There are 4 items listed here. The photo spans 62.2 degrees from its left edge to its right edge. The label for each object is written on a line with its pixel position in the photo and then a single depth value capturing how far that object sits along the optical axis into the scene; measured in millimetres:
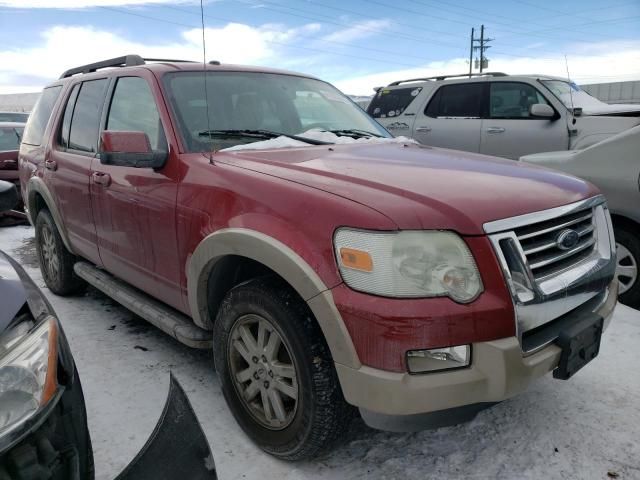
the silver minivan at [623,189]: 3939
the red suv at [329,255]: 1865
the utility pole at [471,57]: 43081
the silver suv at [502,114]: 7035
